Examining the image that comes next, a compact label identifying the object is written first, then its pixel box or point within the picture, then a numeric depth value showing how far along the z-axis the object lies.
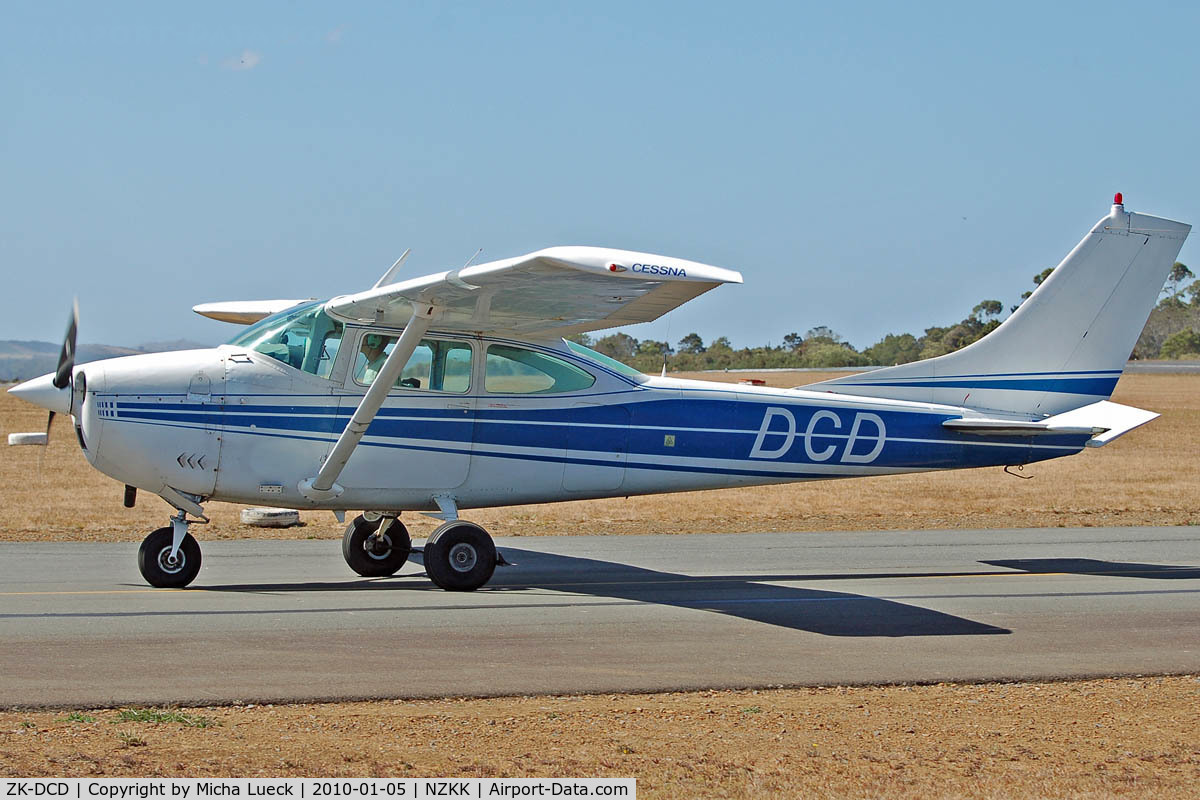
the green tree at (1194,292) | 133.50
